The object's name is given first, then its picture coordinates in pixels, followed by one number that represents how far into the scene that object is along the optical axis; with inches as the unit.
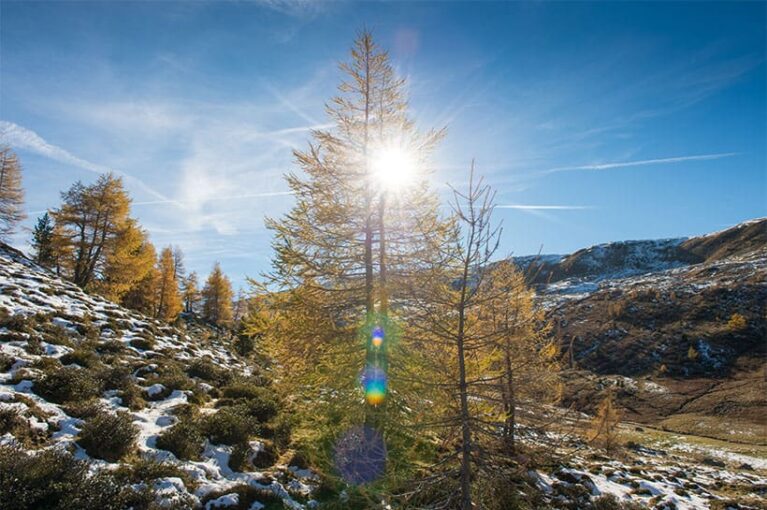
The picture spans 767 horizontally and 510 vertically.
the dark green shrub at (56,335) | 468.1
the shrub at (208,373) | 557.9
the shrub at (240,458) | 318.7
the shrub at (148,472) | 253.2
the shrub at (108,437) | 276.4
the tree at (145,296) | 1406.6
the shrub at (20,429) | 259.1
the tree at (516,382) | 177.9
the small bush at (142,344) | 587.3
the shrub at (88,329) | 547.0
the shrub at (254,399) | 436.5
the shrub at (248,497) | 263.4
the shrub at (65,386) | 338.3
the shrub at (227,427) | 349.4
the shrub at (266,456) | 337.0
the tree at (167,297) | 1487.5
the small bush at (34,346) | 421.7
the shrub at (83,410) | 313.9
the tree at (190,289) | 2096.1
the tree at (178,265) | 1958.4
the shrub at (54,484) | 206.5
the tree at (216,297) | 1948.8
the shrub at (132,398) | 370.6
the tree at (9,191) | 1061.1
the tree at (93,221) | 1011.9
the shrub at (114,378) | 398.6
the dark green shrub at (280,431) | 389.1
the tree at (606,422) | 799.1
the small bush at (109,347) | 518.1
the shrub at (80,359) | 430.9
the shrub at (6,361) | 362.0
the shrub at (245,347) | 1037.2
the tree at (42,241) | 1464.3
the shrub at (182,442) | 306.5
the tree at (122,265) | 1042.1
